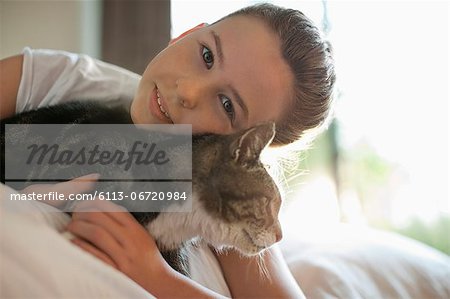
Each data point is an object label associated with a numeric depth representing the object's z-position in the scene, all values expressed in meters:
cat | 0.82
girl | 0.96
